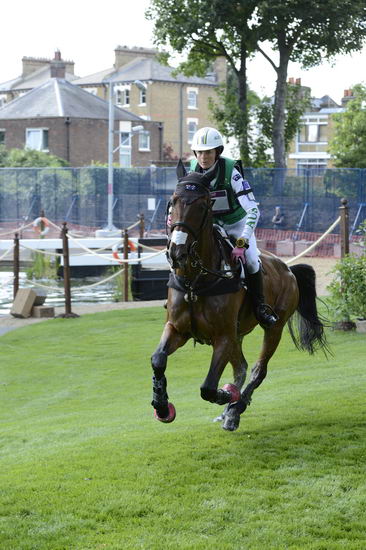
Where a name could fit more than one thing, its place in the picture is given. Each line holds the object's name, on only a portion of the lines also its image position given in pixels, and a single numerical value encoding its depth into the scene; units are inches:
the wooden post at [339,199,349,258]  648.4
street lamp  1517.8
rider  305.9
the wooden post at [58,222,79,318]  762.5
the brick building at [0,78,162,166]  2751.0
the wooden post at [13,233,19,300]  829.8
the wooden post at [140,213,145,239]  1245.8
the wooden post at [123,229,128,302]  893.2
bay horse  281.9
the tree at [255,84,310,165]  1776.6
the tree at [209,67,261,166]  1740.9
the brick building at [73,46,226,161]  3139.8
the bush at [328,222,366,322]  578.2
